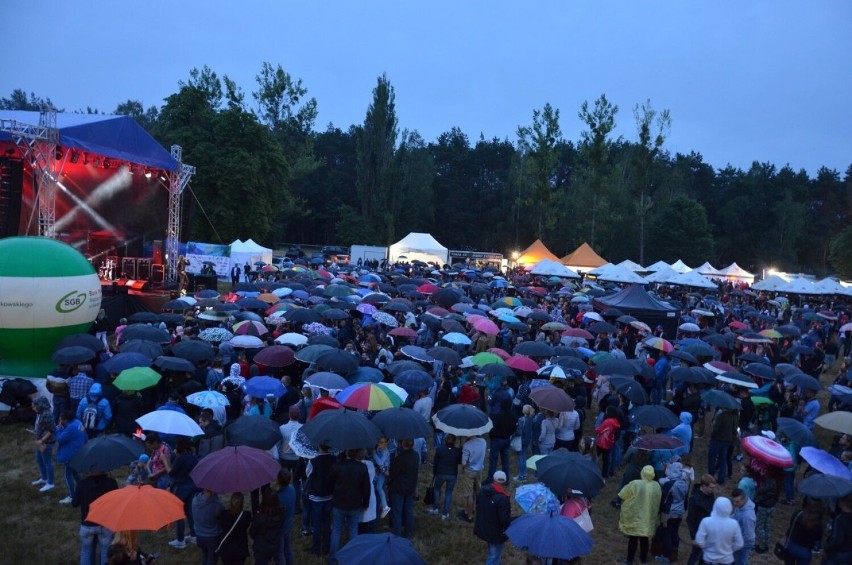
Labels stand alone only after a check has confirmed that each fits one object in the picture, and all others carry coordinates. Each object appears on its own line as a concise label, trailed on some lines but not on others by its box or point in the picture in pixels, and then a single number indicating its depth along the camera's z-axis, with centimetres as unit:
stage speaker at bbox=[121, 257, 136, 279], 2123
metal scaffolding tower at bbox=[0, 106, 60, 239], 1488
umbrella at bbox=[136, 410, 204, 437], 588
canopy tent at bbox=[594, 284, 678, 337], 1752
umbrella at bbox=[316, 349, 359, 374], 877
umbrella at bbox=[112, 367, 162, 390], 775
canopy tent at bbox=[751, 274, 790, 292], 2946
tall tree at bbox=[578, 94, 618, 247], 4484
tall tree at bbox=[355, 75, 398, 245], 4731
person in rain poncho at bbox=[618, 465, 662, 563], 604
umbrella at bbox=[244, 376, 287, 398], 759
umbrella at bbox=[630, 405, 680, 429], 752
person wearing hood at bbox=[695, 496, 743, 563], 535
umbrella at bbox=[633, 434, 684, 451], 664
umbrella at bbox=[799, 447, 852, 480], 665
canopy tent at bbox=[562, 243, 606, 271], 3594
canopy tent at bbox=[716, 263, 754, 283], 3632
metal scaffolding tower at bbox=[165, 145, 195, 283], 2142
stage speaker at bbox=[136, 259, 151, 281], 2127
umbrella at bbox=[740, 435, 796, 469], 680
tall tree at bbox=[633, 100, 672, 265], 4419
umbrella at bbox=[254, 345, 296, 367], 938
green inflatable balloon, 1002
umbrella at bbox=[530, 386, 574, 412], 784
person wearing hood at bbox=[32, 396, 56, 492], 654
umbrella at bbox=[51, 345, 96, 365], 866
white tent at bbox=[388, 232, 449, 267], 3856
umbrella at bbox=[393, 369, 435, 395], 829
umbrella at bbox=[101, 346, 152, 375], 830
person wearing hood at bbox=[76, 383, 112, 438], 736
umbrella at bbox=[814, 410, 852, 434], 777
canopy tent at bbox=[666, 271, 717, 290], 2887
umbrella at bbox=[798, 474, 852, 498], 573
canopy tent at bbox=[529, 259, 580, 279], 3083
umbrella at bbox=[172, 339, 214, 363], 915
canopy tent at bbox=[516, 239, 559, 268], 3706
